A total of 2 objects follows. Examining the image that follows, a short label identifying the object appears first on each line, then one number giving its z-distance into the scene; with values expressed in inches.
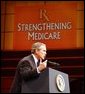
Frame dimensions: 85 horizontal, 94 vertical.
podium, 313.6
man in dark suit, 318.7
